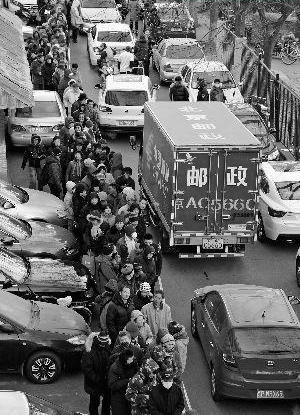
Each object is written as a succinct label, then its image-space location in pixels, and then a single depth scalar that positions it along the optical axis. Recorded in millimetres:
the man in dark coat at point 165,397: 11797
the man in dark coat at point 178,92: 30578
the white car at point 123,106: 29141
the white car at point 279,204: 20906
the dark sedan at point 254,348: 14078
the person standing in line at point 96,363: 13125
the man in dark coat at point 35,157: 23284
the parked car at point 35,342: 14797
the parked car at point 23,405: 11234
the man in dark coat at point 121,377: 12562
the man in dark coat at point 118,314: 14914
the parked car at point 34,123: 27109
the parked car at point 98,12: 43769
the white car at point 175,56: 36875
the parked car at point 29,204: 19891
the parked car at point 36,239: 18062
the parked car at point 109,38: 38938
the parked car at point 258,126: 26172
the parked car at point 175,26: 41219
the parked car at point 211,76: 31962
